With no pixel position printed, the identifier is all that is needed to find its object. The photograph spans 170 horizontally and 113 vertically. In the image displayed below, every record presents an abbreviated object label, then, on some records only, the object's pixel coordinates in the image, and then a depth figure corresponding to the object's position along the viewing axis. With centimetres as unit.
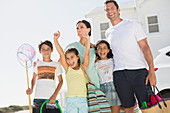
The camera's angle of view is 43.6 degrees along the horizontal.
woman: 349
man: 319
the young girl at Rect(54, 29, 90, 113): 317
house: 1216
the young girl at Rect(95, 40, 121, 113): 350
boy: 370
